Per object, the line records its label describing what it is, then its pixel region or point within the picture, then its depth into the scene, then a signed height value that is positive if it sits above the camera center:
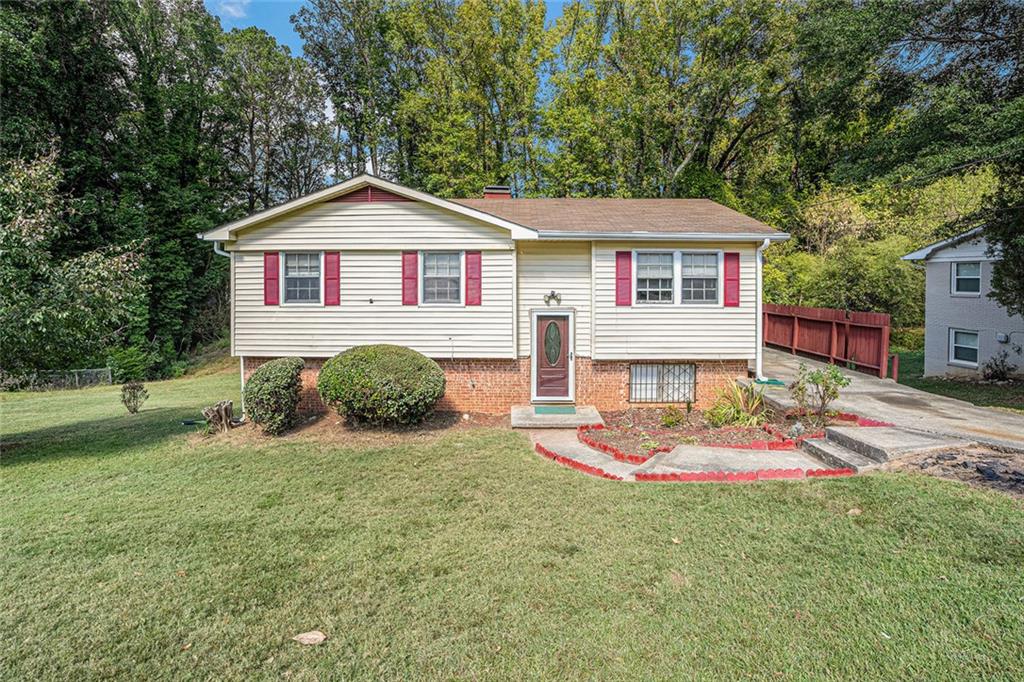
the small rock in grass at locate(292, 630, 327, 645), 3.22 -2.15
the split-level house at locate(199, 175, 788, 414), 9.93 +0.70
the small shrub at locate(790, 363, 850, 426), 7.50 -1.07
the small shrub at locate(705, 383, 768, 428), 8.34 -1.52
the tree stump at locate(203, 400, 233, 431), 8.98 -1.68
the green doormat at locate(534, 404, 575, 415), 9.62 -1.71
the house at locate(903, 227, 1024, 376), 13.16 +0.40
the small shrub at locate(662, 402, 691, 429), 8.54 -1.68
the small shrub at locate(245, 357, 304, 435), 8.48 -1.22
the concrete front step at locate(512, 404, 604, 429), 8.95 -1.79
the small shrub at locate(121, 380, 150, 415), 11.59 -1.67
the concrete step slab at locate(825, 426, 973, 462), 6.10 -1.57
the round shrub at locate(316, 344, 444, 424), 8.41 -1.02
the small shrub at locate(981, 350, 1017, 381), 12.65 -1.15
